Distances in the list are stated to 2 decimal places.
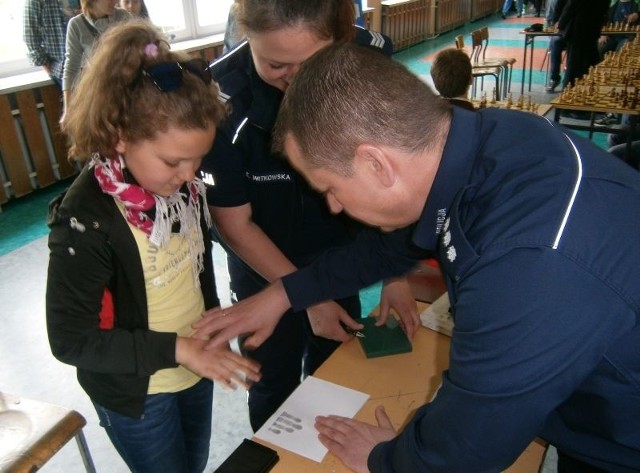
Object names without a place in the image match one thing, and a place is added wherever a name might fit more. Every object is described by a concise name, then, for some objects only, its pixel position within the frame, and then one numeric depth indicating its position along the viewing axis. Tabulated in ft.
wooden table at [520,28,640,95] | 24.92
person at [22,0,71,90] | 15.64
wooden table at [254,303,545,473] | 4.00
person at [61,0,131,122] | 14.85
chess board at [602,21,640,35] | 25.18
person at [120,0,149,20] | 17.01
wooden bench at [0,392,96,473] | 3.75
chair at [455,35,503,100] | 23.61
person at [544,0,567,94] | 25.32
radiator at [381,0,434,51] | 35.83
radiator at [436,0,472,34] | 42.32
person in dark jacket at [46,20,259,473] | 3.93
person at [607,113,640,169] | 14.32
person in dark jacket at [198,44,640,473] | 2.42
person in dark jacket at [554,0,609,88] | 22.91
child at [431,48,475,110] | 13.20
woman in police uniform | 4.58
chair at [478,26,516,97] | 24.80
